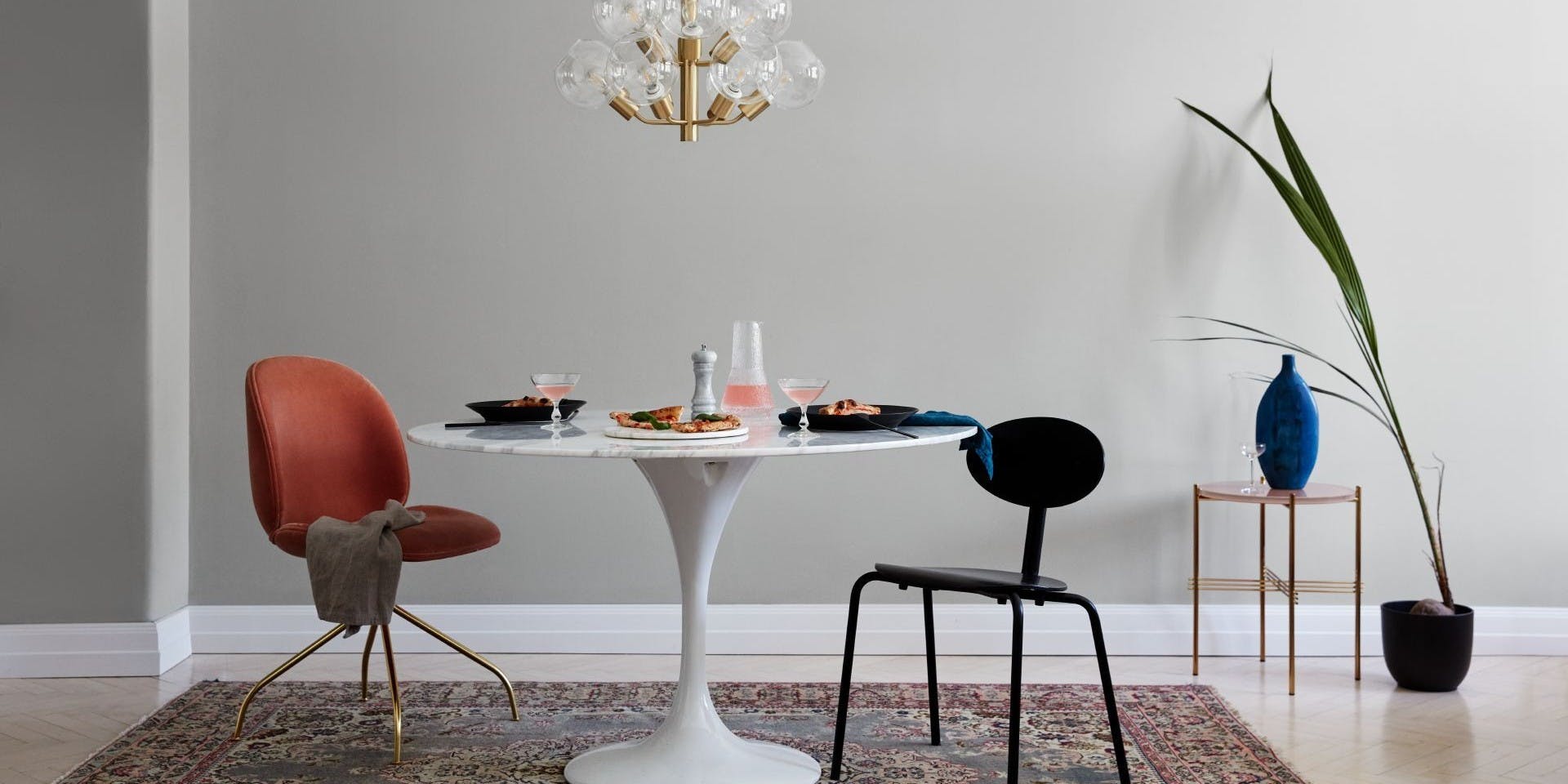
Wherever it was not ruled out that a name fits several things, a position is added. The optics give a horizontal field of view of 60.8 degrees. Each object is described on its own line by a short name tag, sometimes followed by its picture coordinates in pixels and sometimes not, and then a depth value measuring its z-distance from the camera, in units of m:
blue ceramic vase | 3.72
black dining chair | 2.80
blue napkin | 2.76
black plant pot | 3.65
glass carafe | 2.94
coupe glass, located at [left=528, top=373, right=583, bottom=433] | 2.73
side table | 3.63
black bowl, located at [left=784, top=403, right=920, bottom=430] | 2.60
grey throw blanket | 2.91
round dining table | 2.63
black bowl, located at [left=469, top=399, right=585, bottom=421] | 2.79
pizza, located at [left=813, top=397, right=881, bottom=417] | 2.64
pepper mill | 2.86
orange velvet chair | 3.14
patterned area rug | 2.93
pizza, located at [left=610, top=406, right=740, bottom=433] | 2.42
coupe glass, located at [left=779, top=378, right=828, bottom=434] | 2.61
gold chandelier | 2.69
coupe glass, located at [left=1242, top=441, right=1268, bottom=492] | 3.71
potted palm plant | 3.66
